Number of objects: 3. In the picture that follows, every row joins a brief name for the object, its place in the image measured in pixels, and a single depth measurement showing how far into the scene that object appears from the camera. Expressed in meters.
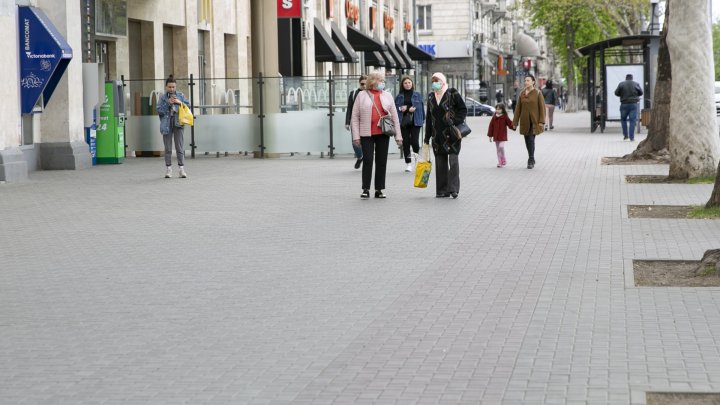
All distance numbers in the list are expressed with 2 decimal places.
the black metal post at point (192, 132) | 30.03
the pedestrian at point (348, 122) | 24.17
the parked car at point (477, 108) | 74.94
